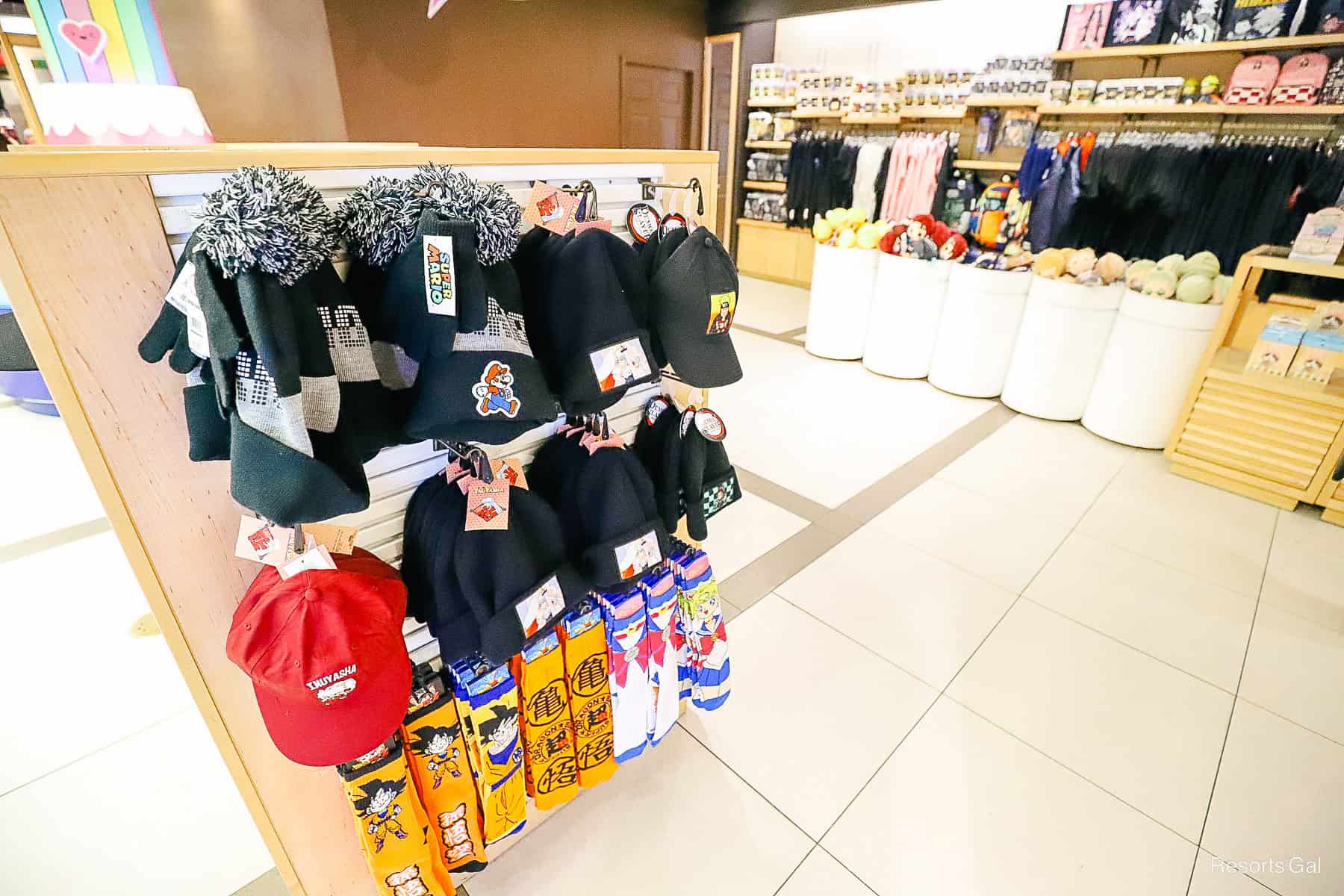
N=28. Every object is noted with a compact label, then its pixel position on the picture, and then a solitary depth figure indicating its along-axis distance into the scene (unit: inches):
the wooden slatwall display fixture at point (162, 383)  28.9
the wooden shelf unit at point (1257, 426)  108.9
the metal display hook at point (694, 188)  52.3
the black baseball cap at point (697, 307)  42.8
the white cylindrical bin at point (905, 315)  157.5
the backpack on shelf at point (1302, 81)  156.3
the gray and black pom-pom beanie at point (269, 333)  27.4
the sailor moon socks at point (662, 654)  53.4
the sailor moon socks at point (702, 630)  57.1
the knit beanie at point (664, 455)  55.3
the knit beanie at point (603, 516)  48.4
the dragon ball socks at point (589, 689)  50.4
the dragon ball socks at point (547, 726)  48.6
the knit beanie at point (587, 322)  39.1
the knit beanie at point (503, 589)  41.6
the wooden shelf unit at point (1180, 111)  158.4
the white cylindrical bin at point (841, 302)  169.8
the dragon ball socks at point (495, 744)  45.5
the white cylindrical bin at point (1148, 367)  124.3
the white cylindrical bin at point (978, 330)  146.7
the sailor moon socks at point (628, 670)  51.6
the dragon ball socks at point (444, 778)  43.8
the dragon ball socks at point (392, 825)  40.9
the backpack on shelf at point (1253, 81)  163.0
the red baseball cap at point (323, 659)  33.9
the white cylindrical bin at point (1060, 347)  135.3
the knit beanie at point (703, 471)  54.8
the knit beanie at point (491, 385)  33.8
